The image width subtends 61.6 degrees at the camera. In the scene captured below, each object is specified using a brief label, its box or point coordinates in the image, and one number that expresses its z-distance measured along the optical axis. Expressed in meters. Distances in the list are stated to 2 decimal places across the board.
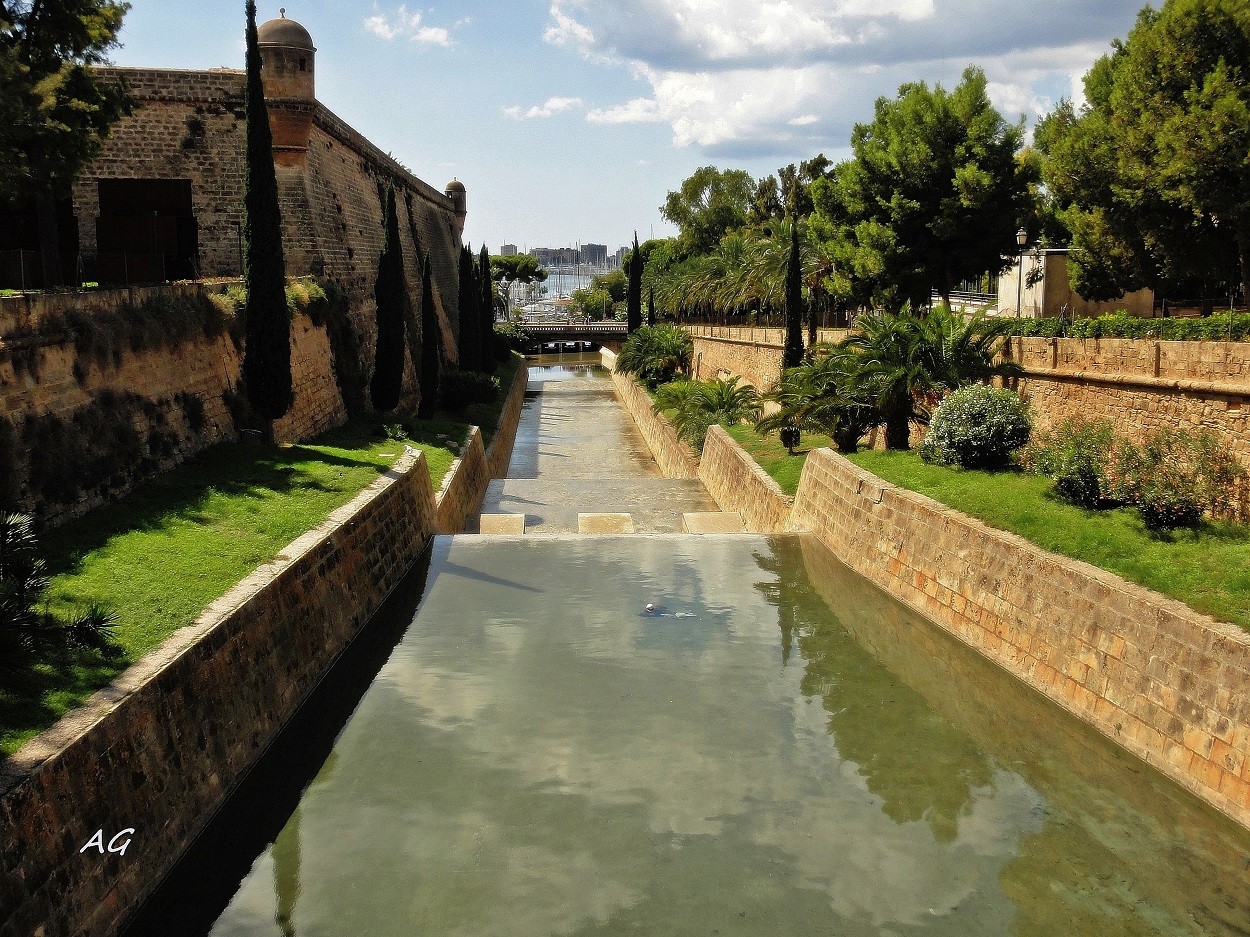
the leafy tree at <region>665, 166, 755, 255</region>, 73.81
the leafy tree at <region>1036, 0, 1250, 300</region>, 18.16
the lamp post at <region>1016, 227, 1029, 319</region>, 27.82
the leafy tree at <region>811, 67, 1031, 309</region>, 26.19
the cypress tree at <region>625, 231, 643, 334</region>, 59.88
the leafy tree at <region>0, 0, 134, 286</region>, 17.83
